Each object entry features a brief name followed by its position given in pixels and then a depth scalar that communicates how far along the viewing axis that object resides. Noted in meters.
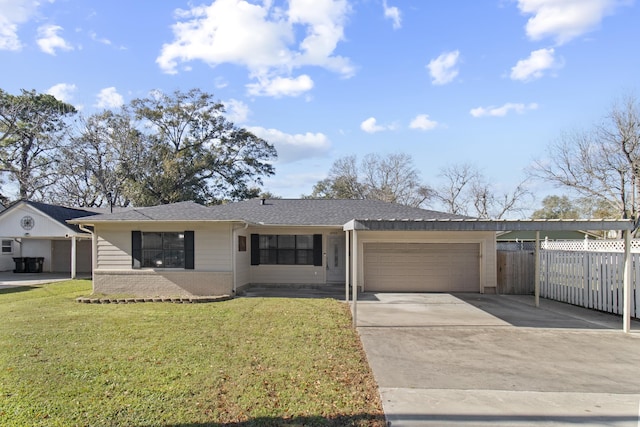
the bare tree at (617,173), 21.78
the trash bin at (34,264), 20.14
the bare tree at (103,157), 29.48
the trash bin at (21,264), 20.12
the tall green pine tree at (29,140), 30.14
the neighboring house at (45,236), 18.55
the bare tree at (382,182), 38.75
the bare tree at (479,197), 38.91
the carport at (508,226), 7.71
